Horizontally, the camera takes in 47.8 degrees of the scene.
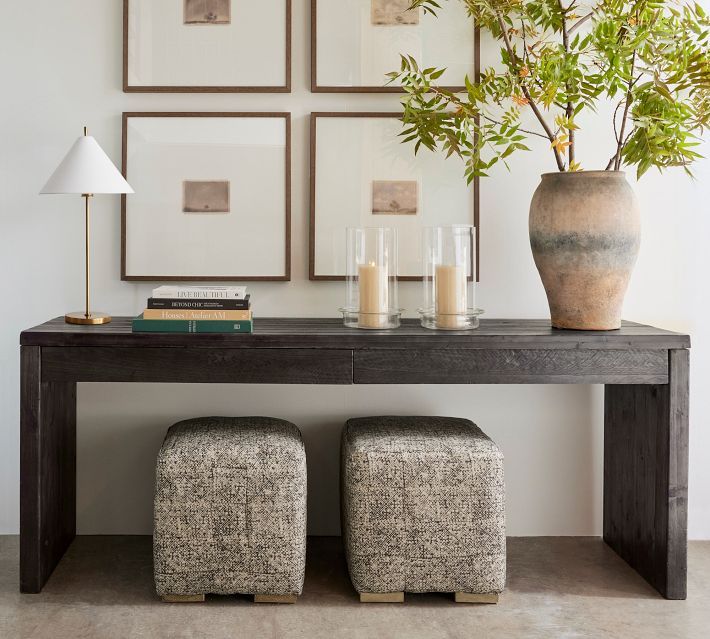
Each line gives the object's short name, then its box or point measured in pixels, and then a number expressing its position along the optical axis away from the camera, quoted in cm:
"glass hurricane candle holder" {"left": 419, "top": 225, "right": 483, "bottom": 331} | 225
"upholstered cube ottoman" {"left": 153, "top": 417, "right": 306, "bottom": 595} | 208
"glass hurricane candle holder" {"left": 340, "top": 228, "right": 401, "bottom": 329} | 227
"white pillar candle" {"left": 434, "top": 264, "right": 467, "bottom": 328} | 224
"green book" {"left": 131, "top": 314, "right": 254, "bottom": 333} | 215
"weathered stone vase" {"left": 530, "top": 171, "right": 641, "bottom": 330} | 220
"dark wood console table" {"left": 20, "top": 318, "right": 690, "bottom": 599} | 212
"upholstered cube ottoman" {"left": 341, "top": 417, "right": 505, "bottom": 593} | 210
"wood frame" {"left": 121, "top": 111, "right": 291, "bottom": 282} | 255
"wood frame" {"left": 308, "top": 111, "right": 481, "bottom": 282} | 256
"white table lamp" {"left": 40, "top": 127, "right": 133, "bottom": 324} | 225
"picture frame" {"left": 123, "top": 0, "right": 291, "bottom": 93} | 254
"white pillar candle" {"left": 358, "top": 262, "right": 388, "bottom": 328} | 226
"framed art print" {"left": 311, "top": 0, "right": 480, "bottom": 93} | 255
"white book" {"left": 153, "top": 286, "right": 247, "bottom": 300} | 218
